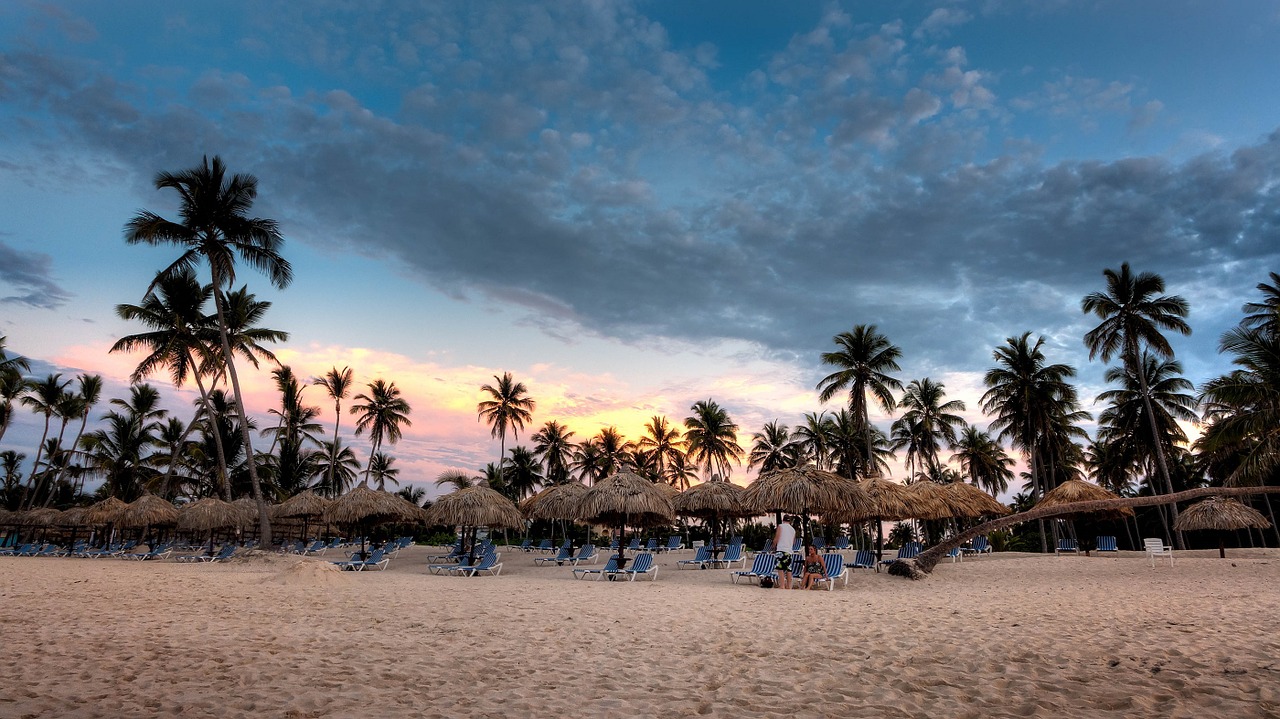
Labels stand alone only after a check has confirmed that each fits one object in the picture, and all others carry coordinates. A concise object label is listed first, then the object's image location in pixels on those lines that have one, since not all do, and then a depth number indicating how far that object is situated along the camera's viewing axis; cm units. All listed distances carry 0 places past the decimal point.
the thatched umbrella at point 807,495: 1492
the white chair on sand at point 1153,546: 1664
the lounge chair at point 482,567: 1675
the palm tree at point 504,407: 4106
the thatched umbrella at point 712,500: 1967
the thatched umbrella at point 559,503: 1815
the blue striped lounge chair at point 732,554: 1802
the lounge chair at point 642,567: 1513
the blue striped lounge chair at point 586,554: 1998
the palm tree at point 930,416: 3541
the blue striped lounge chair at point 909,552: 1775
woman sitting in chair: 1284
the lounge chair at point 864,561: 1583
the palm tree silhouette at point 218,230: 2181
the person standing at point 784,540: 1528
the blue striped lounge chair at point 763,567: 1330
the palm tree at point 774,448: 3966
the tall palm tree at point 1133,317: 2611
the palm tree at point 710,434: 3972
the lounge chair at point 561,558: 2188
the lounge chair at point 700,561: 1891
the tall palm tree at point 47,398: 3378
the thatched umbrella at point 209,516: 2331
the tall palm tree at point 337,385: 3912
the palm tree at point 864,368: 2912
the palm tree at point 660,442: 4334
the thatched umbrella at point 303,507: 2375
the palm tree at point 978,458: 3909
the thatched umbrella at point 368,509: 2042
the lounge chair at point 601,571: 1552
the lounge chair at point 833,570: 1288
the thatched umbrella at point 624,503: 1681
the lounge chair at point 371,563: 1836
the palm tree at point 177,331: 2408
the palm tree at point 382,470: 5050
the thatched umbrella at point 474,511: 1869
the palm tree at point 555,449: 4372
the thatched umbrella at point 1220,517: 1878
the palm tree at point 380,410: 3903
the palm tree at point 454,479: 4566
